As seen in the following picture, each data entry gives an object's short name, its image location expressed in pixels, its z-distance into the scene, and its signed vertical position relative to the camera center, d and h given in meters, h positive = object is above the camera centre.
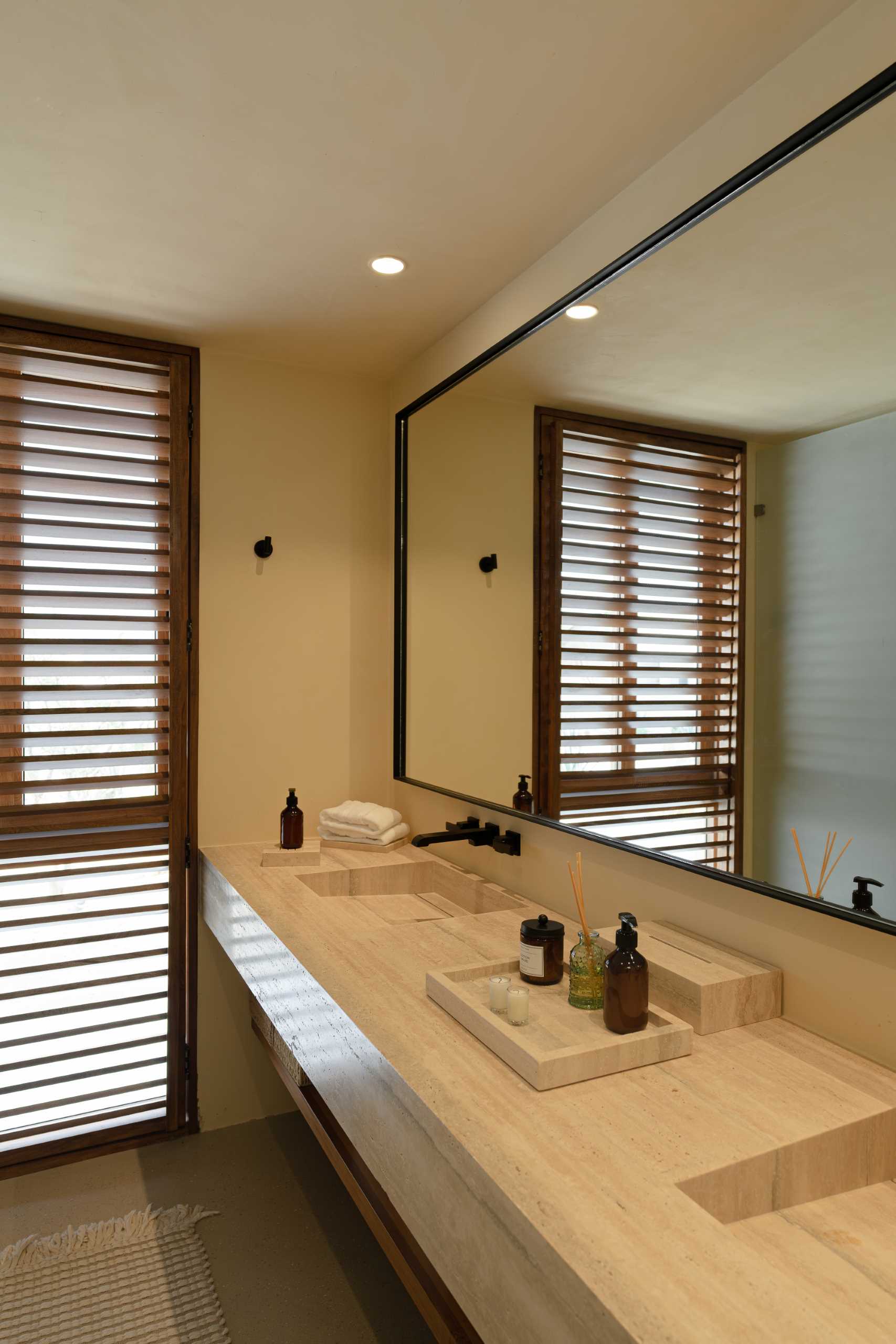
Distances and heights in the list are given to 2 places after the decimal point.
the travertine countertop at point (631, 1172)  0.87 -0.62
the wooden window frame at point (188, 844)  2.70 -0.58
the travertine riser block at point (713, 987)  1.44 -0.55
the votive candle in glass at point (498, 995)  1.44 -0.56
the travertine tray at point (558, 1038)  1.27 -0.59
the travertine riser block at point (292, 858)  2.56 -0.59
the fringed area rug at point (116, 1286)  1.96 -1.52
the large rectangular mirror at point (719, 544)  1.33 +0.23
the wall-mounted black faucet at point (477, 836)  2.28 -0.48
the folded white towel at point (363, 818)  2.70 -0.50
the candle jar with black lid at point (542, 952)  1.58 -0.54
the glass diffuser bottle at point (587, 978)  1.48 -0.55
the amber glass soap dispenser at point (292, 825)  2.68 -0.51
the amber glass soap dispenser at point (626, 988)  1.36 -0.52
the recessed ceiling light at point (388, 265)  2.15 +0.99
